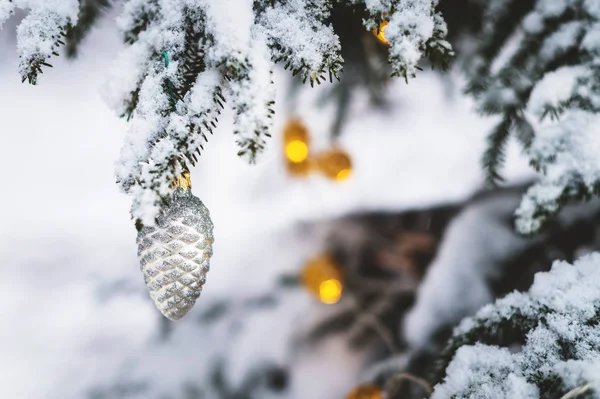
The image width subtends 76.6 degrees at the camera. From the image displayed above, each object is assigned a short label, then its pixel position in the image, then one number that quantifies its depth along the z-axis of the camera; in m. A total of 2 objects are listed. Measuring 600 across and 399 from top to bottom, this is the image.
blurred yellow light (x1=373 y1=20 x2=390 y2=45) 0.51
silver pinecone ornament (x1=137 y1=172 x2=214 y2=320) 0.51
